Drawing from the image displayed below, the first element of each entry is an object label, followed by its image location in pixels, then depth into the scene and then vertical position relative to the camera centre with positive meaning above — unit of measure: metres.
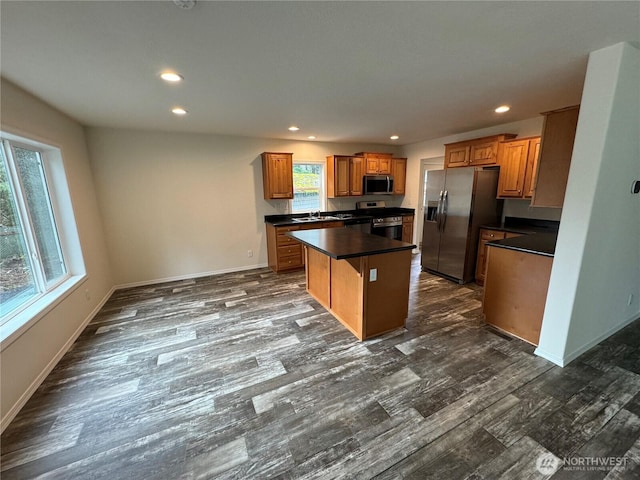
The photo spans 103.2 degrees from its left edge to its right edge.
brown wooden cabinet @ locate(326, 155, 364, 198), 5.34 +0.42
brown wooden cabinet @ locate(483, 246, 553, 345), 2.43 -1.00
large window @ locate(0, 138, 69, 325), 2.23 -0.29
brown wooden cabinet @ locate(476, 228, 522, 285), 3.76 -0.81
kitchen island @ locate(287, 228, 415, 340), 2.55 -0.92
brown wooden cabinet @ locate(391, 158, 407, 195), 5.89 +0.46
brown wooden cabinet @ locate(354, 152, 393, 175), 5.54 +0.70
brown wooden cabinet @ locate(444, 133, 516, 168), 3.89 +0.68
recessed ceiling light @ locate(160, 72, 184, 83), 2.07 +1.00
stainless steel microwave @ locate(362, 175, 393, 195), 5.65 +0.23
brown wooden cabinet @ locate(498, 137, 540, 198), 3.48 +0.37
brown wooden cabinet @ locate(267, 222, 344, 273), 4.67 -0.98
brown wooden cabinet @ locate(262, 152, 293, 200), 4.72 +0.39
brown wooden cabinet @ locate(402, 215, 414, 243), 5.88 -0.78
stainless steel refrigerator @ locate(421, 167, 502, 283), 3.81 -0.33
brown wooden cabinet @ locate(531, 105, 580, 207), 2.50 +0.36
